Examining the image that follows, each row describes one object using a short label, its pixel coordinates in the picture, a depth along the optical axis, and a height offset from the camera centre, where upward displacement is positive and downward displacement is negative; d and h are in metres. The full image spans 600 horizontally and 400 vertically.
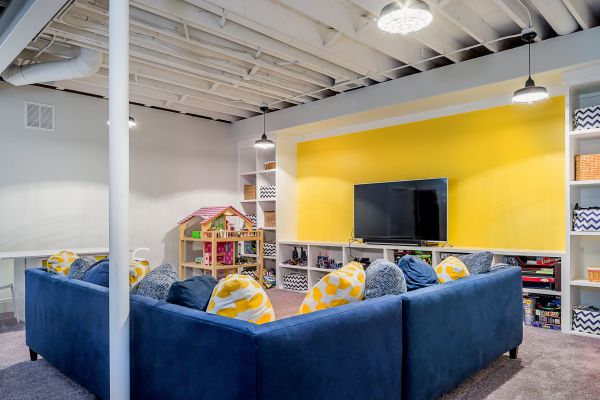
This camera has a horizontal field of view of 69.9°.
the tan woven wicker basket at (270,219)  6.72 -0.32
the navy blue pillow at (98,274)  2.67 -0.48
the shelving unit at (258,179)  6.84 +0.33
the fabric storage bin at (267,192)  6.71 +0.11
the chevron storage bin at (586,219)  3.90 -0.21
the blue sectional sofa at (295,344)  1.61 -0.69
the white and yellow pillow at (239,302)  1.90 -0.46
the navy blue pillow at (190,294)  2.05 -0.46
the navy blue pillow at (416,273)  2.57 -0.46
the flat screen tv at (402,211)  4.97 -0.16
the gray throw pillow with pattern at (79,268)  3.00 -0.48
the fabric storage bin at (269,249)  6.71 -0.79
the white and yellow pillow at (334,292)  2.06 -0.45
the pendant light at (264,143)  5.76 +0.75
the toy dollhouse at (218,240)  5.85 -0.57
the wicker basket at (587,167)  3.95 +0.29
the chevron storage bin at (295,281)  6.21 -1.21
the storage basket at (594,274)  3.91 -0.70
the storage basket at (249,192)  7.16 +0.12
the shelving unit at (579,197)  3.97 +0.00
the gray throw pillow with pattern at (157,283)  2.32 -0.47
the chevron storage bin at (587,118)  3.96 +0.74
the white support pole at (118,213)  2.16 -0.07
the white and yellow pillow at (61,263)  3.35 -0.50
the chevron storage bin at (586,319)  3.89 -1.12
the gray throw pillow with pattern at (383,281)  2.22 -0.43
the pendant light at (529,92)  3.48 +0.87
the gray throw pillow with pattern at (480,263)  3.10 -0.48
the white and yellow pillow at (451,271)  2.81 -0.49
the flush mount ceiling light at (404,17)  2.55 +1.13
